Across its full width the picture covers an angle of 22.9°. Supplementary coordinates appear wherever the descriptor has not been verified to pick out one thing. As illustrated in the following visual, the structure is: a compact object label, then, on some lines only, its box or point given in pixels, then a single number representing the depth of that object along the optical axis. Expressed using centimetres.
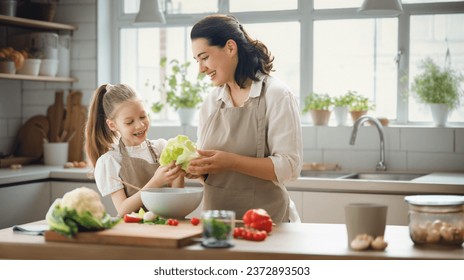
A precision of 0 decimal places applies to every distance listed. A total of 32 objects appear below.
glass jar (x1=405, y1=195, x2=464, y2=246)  353
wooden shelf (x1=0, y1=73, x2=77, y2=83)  789
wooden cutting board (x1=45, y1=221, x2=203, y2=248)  361
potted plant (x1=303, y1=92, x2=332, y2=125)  802
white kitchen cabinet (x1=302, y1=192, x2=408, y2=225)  651
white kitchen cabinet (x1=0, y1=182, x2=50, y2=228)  719
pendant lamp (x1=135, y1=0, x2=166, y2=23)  794
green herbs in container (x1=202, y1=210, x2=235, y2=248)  348
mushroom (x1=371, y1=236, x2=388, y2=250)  346
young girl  471
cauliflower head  376
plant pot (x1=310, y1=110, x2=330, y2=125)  802
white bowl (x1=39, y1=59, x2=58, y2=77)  842
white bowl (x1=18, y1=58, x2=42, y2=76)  826
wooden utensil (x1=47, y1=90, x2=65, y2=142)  877
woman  454
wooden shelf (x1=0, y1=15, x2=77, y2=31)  796
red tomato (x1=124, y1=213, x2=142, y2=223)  421
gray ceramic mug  352
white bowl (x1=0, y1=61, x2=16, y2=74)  793
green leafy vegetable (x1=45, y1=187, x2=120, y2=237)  376
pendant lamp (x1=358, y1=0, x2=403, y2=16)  698
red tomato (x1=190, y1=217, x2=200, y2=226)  415
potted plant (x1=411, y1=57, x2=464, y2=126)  757
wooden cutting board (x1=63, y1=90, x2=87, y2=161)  871
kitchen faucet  747
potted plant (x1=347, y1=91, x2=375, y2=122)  791
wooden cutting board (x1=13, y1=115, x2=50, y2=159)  874
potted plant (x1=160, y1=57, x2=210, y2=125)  855
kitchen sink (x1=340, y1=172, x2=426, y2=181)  750
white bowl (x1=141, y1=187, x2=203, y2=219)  432
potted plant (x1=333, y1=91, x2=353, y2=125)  800
